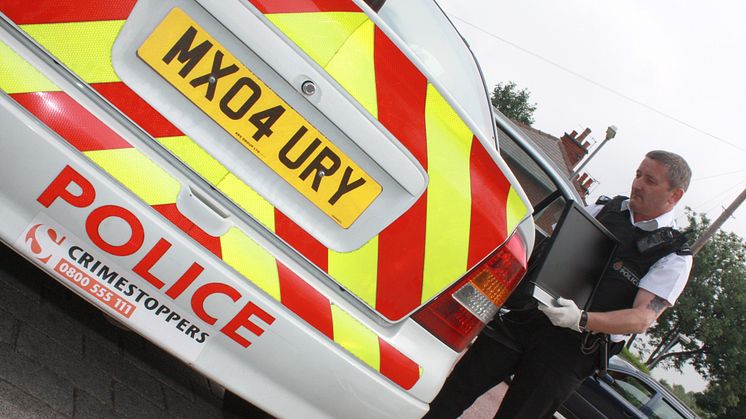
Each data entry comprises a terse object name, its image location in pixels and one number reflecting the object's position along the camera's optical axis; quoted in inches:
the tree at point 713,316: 1339.8
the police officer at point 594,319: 116.8
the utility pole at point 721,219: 767.7
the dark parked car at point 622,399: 345.4
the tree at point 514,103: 2783.0
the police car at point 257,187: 67.2
